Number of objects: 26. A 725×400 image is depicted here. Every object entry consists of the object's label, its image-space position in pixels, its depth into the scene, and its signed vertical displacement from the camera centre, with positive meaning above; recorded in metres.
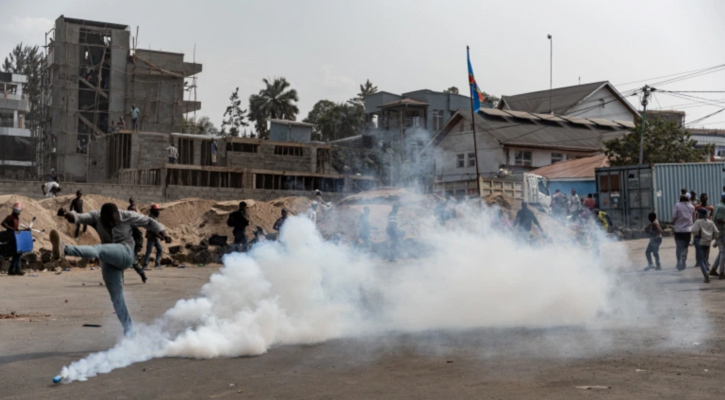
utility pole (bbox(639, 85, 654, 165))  38.75 +7.16
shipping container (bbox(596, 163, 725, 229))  30.11 +2.12
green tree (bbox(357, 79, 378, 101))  75.94 +15.87
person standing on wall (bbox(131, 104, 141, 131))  48.22 +8.20
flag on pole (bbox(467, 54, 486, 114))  25.22 +5.32
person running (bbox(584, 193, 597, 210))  28.58 +1.31
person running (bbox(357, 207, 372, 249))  25.89 +0.31
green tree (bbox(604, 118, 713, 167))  41.00 +5.20
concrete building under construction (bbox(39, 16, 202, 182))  53.94 +11.54
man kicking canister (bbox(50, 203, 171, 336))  8.49 -0.07
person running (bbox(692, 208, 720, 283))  14.88 +0.01
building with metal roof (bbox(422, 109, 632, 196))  47.94 +6.43
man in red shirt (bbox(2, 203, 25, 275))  18.60 +0.22
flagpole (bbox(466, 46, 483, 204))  25.19 +6.23
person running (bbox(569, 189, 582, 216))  28.67 +1.29
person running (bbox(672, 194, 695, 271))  16.45 +0.24
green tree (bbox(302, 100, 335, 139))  72.75 +13.11
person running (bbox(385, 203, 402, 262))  22.99 +0.11
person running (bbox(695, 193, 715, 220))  18.47 +0.92
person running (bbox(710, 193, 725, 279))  14.84 +0.11
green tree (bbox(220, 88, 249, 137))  69.69 +11.96
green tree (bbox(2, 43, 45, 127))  72.50 +20.15
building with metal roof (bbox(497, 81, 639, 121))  58.97 +11.39
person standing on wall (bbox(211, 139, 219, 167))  43.94 +5.23
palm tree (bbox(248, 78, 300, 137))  72.50 +13.40
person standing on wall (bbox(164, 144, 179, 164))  41.39 +4.78
